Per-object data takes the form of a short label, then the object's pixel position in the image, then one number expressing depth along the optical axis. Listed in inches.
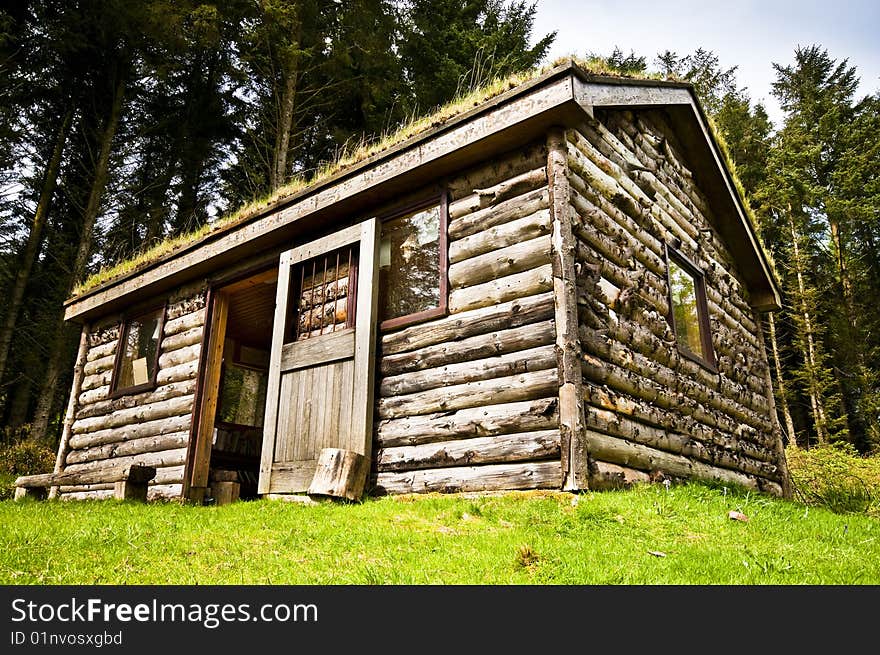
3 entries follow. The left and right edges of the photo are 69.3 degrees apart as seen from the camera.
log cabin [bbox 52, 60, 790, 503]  229.3
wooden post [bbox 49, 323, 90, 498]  432.8
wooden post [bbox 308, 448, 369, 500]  237.9
